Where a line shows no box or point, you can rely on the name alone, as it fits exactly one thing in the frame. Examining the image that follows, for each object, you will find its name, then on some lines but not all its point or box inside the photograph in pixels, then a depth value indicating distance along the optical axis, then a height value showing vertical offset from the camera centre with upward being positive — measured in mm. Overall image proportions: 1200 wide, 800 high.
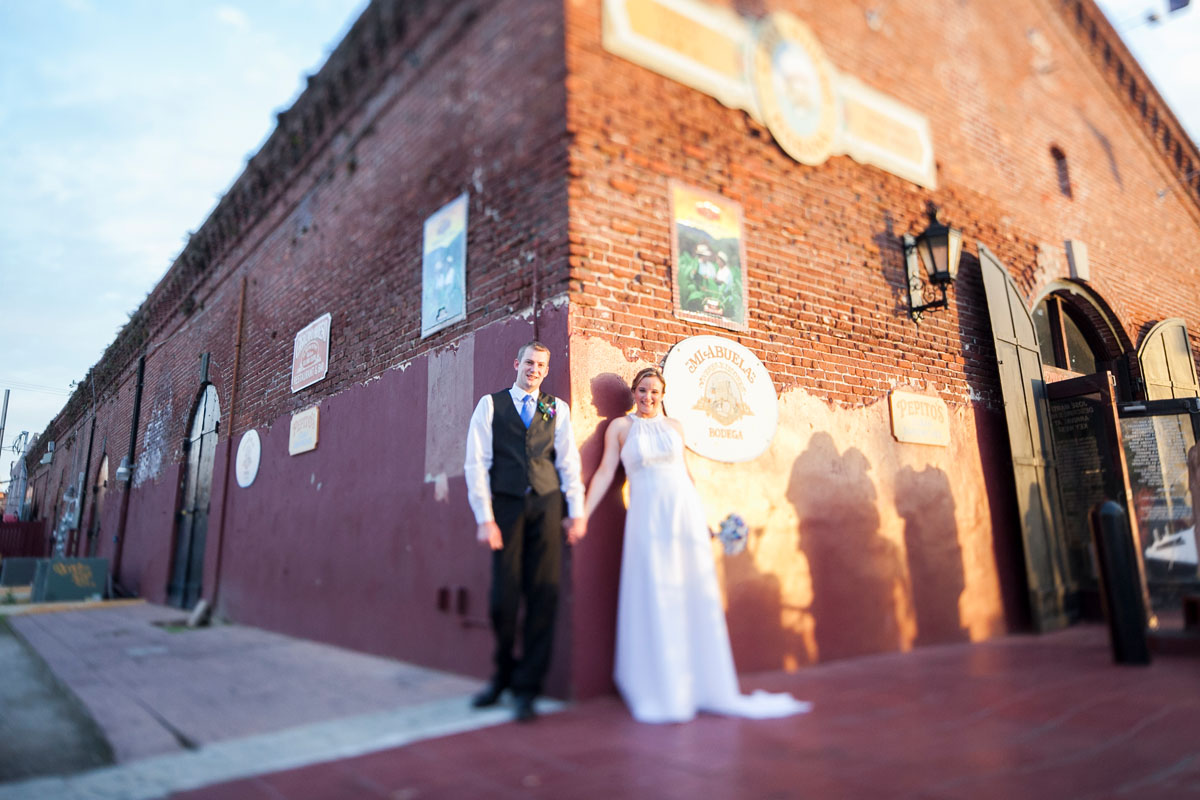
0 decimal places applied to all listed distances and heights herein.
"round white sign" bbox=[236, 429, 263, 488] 7961 +1124
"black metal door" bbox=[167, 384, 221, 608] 9516 +760
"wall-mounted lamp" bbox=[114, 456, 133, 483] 12664 +1563
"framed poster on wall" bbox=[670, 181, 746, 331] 4684 +1904
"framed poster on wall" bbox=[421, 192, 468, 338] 5090 +2051
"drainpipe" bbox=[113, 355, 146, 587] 12750 +1377
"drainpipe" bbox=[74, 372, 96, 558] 16812 +1598
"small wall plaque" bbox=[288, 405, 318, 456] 6779 +1187
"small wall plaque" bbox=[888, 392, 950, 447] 5723 +997
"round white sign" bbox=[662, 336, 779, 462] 4445 +943
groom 3484 +248
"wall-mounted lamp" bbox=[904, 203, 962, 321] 6125 +2408
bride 3430 -233
